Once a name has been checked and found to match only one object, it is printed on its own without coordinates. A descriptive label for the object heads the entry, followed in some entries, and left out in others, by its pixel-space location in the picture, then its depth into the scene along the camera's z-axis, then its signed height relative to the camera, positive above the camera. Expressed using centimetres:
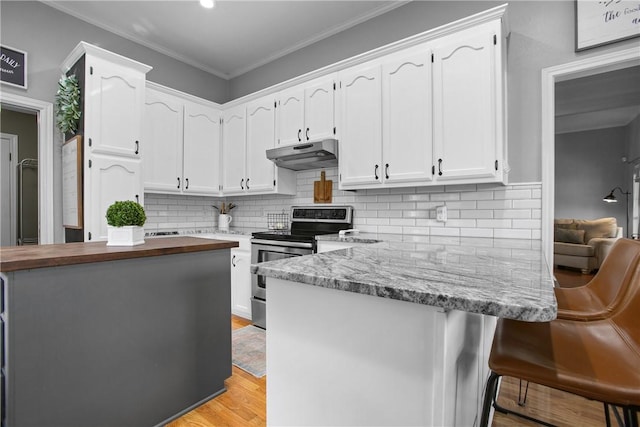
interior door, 426 +40
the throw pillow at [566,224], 639 -26
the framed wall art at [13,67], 261 +127
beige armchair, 544 -56
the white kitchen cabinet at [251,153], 346 +72
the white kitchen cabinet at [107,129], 261 +76
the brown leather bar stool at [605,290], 113 -34
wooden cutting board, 333 +24
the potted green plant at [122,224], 168 -7
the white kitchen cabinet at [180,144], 331 +80
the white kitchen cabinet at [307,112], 296 +103
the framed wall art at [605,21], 200 +129
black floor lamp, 640 +29
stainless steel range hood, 282 +56
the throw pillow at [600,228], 591 -33
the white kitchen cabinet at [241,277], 329 -72
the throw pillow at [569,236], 599 -48
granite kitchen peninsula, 67 -32
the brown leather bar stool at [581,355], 78 -42
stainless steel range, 279 -24
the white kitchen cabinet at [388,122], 241 +76
